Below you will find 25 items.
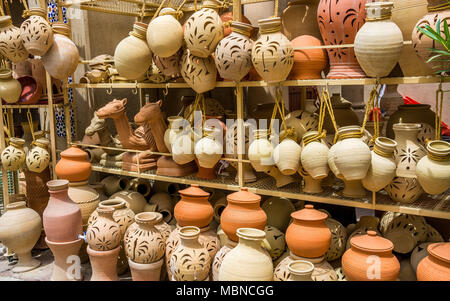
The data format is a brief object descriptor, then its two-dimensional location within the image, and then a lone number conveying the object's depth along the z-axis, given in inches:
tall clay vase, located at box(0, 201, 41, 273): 118.6
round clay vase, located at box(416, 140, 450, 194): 76.5
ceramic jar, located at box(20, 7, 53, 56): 114.7
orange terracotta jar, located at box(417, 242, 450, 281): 73.5
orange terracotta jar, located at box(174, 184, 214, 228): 102.3
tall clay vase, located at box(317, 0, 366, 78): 87.7
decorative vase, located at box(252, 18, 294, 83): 90.2
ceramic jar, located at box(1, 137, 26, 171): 129.6
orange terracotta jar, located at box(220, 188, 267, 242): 92.7
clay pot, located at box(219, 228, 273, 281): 81.5
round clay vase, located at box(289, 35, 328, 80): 95.4
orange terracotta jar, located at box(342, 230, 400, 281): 78.4
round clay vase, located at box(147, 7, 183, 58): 102.0
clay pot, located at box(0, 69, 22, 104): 130.2
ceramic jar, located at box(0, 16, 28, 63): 118.8
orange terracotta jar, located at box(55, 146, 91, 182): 128.0
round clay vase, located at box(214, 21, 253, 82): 96.0
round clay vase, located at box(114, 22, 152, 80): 109.7
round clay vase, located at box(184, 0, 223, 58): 98.1
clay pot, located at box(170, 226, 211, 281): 92.1
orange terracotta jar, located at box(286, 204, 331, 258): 87.6
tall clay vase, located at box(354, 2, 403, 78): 79.2
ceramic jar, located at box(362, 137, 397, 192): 83.1
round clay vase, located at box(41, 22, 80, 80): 119.3
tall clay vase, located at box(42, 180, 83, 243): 110.3
